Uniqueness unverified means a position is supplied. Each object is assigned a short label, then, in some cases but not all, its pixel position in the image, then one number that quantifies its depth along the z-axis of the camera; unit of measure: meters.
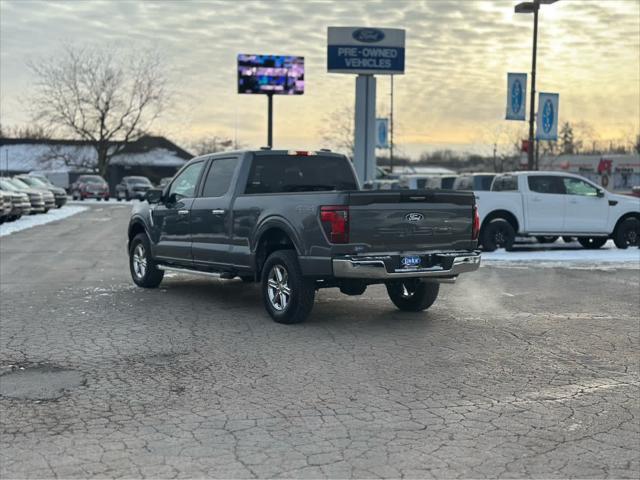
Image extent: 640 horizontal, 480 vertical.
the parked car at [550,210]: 16.59
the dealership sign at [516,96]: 24.25
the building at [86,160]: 70.62
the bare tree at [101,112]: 64.88
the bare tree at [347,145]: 74.81
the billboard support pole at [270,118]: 35.22
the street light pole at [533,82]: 23.48
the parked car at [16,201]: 26.65
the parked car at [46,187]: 35.41
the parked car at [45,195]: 32.26
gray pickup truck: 7.68
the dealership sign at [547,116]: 24.44
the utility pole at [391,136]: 53.12
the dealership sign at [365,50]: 28.66
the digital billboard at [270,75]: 35.69
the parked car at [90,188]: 53.03
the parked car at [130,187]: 51.69
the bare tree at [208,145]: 103.12
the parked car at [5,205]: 24.41
